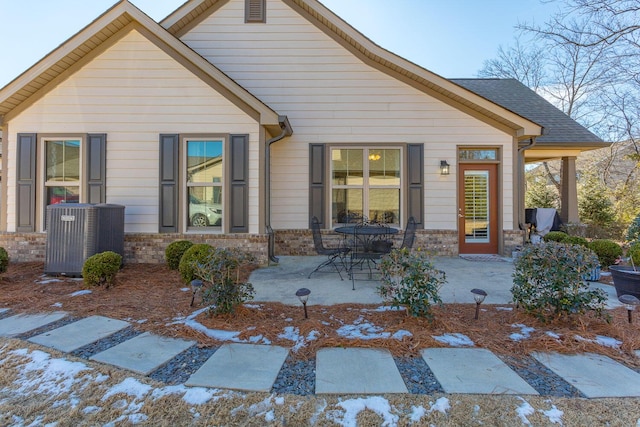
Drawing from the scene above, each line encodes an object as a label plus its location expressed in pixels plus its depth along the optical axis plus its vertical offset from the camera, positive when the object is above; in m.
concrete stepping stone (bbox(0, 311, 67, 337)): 3.01 -1.14
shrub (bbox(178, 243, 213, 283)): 4.52 -0.68
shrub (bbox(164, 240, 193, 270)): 5.30 -0.68
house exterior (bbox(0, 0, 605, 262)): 5.93 +1.57
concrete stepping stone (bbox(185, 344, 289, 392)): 2.15 -1.17
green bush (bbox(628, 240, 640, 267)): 4.60 -0.58
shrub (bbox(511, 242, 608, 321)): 3.08 -0.67
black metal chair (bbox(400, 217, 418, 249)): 5.46 -0.34
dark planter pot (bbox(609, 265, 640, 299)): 3.95 -0.85
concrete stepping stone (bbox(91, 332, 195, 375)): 2.39 -1.16
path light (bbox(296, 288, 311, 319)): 3.15 -0.81
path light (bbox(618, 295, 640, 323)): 3.07 -0.86
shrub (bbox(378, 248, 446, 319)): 3.07 -0.68
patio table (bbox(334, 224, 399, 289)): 4.83 -0.54
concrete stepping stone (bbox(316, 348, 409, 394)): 2.10 -1.17
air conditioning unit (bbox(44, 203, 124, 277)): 4.95 -0.40
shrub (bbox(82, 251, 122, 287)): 4.36 -0.80
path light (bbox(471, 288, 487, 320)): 3.23 -0.86
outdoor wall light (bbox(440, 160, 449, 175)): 6.91 +1.04
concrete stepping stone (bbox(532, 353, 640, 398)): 2.10 -1.17
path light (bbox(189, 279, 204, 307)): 3.45 -0.80
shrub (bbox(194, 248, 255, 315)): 3.24 -0.75
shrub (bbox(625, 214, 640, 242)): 5.55 -0.31
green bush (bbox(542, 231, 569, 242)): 6.29 -0.45
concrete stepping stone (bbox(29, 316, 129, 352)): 2.73 -1.15
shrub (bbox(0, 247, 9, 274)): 4.60 -0.72
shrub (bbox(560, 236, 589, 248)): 5.55 -0.47
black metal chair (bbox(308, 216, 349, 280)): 5.15 -0.60
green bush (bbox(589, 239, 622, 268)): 5.47 -0.64
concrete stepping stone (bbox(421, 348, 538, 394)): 2.11 -1.17
